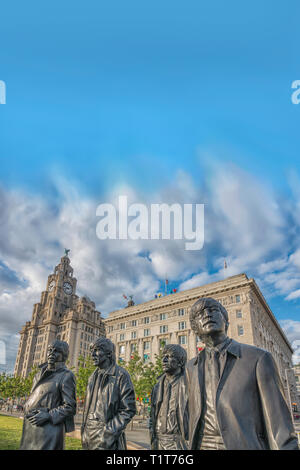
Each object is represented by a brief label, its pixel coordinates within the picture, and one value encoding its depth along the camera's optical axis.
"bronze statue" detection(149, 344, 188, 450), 4.52
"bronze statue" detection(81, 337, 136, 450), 4.49
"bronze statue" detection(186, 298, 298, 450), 2.41
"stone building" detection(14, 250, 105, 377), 82.44
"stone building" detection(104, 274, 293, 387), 40.81
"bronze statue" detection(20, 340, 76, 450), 4.68
